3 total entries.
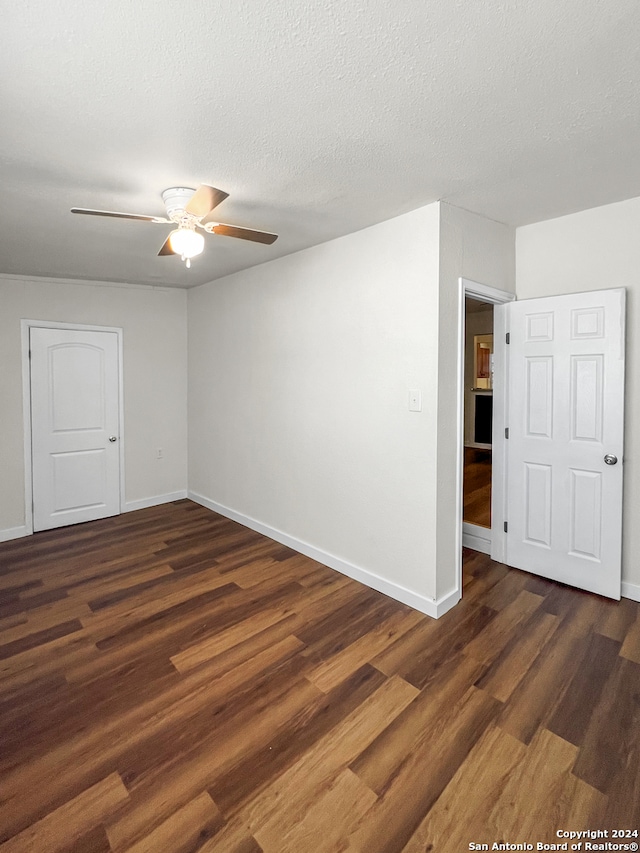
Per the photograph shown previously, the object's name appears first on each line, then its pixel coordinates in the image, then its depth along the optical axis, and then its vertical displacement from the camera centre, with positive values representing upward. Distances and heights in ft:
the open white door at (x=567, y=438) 9.34 -0.58
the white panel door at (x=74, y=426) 14.43 -0.49
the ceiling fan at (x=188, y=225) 6.84 +3.25
